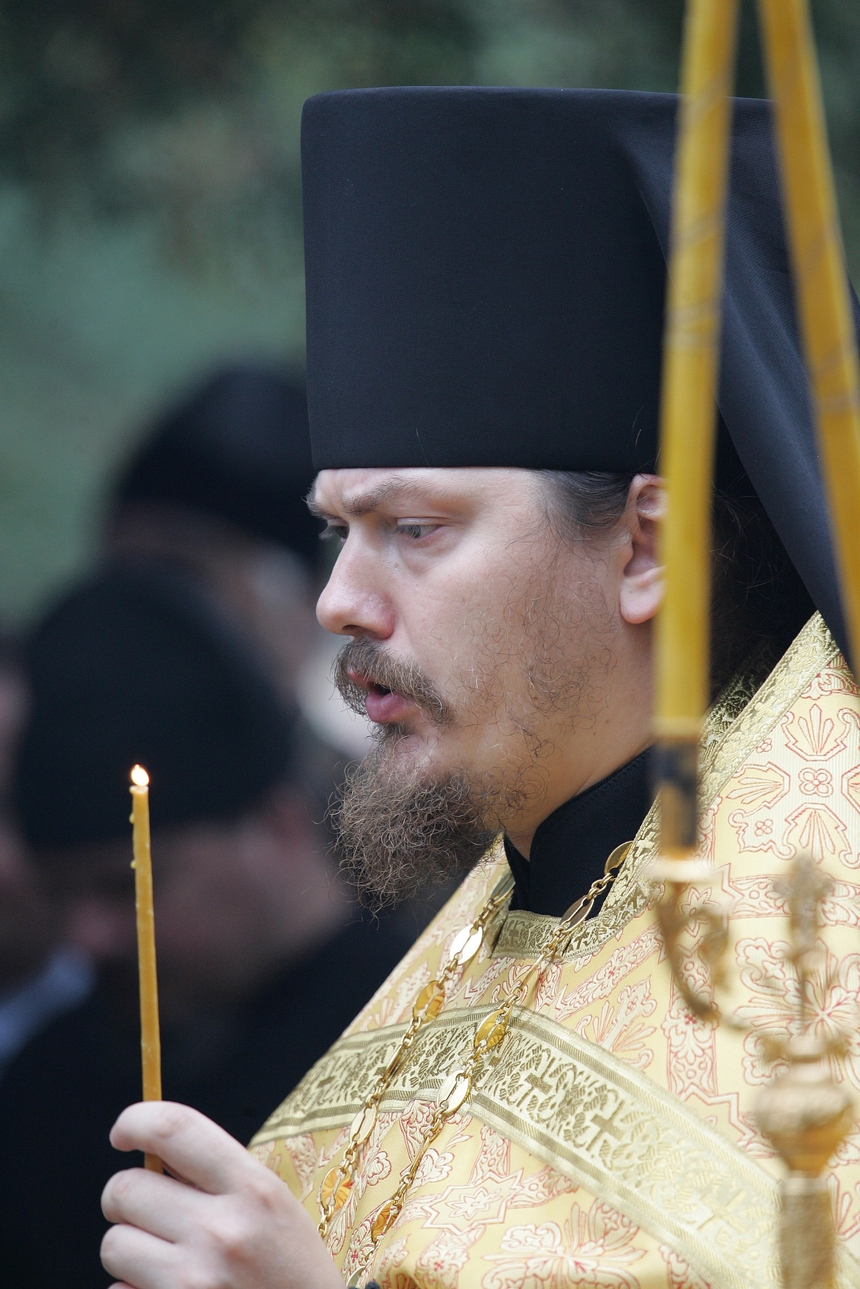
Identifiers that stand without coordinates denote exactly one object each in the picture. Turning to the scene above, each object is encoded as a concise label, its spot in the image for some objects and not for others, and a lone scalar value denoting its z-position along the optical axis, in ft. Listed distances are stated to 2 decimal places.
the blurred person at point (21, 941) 17.61
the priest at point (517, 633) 15.15
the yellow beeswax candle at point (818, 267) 12.77
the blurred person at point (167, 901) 17.26
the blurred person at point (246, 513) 19.40
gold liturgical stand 12.86
